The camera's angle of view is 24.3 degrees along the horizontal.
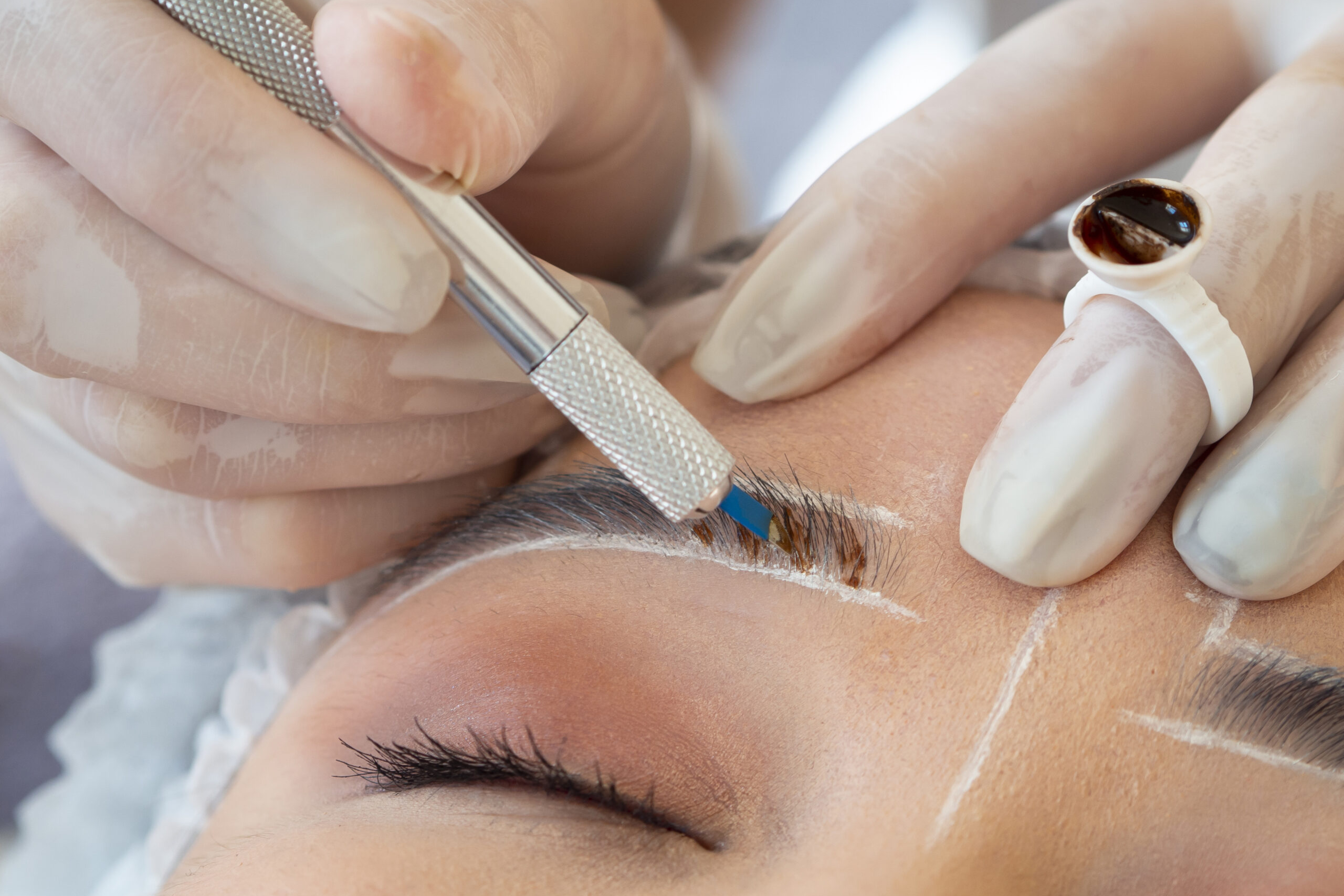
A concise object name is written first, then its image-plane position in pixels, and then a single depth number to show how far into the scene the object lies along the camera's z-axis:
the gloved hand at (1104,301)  0.30
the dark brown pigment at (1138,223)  0.29
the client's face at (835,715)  0.30
